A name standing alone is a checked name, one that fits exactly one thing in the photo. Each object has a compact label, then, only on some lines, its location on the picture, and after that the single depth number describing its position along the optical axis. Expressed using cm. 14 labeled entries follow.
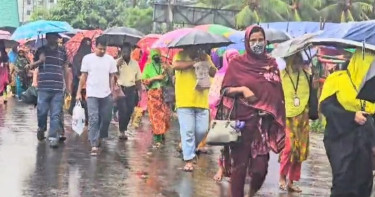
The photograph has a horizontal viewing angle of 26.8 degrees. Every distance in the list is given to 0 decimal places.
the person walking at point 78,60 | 1359
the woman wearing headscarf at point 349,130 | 607
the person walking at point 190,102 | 961
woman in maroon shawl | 695
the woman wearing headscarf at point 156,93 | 1200
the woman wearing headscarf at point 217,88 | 892
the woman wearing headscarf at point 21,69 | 1944
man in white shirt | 1065
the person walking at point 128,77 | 1323
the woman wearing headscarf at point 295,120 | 848
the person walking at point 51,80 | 1120
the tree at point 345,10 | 3697
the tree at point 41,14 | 5896
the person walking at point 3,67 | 1552
